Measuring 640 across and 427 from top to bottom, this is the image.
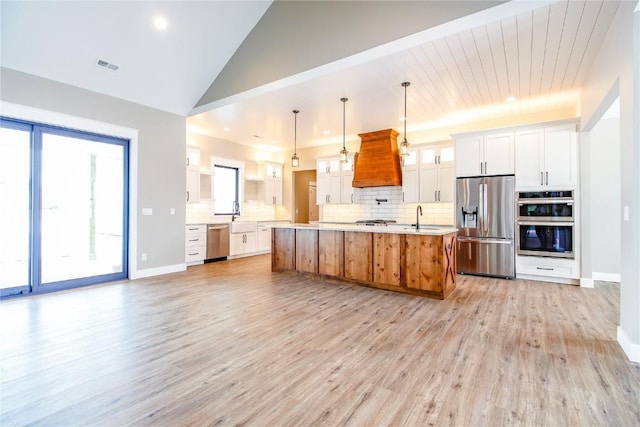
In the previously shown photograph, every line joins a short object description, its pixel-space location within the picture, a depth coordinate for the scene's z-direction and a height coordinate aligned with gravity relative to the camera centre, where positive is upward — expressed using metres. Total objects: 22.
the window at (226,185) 7.57 +0.79
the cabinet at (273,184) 8.49 +0.89
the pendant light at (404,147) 4.35 +1.00
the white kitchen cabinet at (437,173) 6.13 +0.88
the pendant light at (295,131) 5.31 +1.95
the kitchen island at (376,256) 3.93 -0.62
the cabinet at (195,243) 6.34 -0.64
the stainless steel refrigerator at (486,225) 5.10 -0.18
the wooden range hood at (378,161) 6.60 +1.24
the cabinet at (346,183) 7.48 +0.81
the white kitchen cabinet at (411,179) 6.52 +0.80
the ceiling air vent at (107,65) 4.08 +2.08
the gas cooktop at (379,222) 6.93 -0.16
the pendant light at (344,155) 4.90 +0.99
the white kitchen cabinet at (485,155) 5.19 +1.10
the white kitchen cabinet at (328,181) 7.70 +0.89
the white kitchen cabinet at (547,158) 4.73 +0.95
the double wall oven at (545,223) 4.72 -0.12
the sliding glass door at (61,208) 3.95 +0.08
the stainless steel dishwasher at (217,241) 6.76 -0.61
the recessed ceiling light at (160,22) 3.89 +2.54
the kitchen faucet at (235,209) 8.05 +0.15
